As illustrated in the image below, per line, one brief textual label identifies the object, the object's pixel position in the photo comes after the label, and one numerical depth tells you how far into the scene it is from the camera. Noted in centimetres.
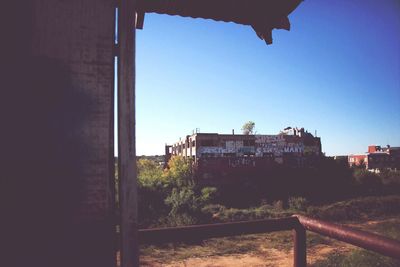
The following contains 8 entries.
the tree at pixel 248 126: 6556
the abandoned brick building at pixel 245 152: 3594
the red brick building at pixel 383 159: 6253
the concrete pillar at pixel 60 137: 106
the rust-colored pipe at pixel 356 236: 135
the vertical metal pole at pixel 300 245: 205
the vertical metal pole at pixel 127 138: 121
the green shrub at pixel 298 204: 2436
